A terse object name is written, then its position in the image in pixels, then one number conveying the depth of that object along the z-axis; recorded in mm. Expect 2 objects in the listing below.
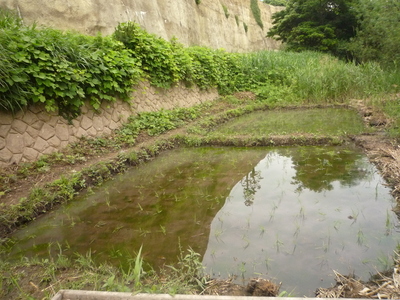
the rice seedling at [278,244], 2287
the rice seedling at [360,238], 2277
